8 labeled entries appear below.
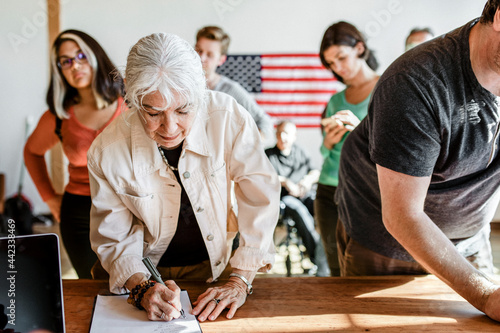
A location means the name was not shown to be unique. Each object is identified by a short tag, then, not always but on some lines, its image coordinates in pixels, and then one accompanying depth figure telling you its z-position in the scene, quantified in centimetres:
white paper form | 117
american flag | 502
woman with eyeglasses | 225
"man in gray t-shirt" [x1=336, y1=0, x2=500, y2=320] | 118
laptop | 106
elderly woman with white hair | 133
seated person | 384
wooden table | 120
